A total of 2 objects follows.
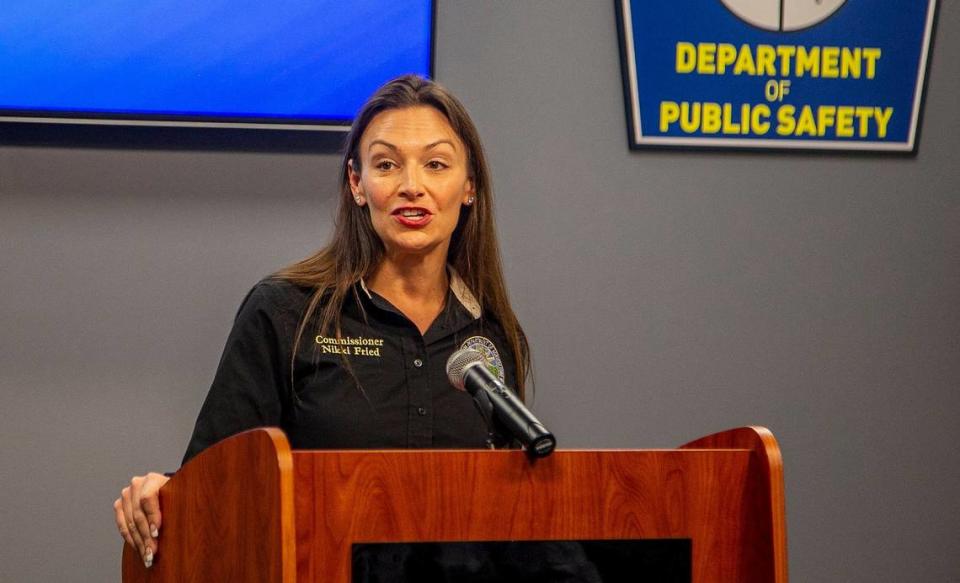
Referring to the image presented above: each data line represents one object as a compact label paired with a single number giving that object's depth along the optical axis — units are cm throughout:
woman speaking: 392
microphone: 346
